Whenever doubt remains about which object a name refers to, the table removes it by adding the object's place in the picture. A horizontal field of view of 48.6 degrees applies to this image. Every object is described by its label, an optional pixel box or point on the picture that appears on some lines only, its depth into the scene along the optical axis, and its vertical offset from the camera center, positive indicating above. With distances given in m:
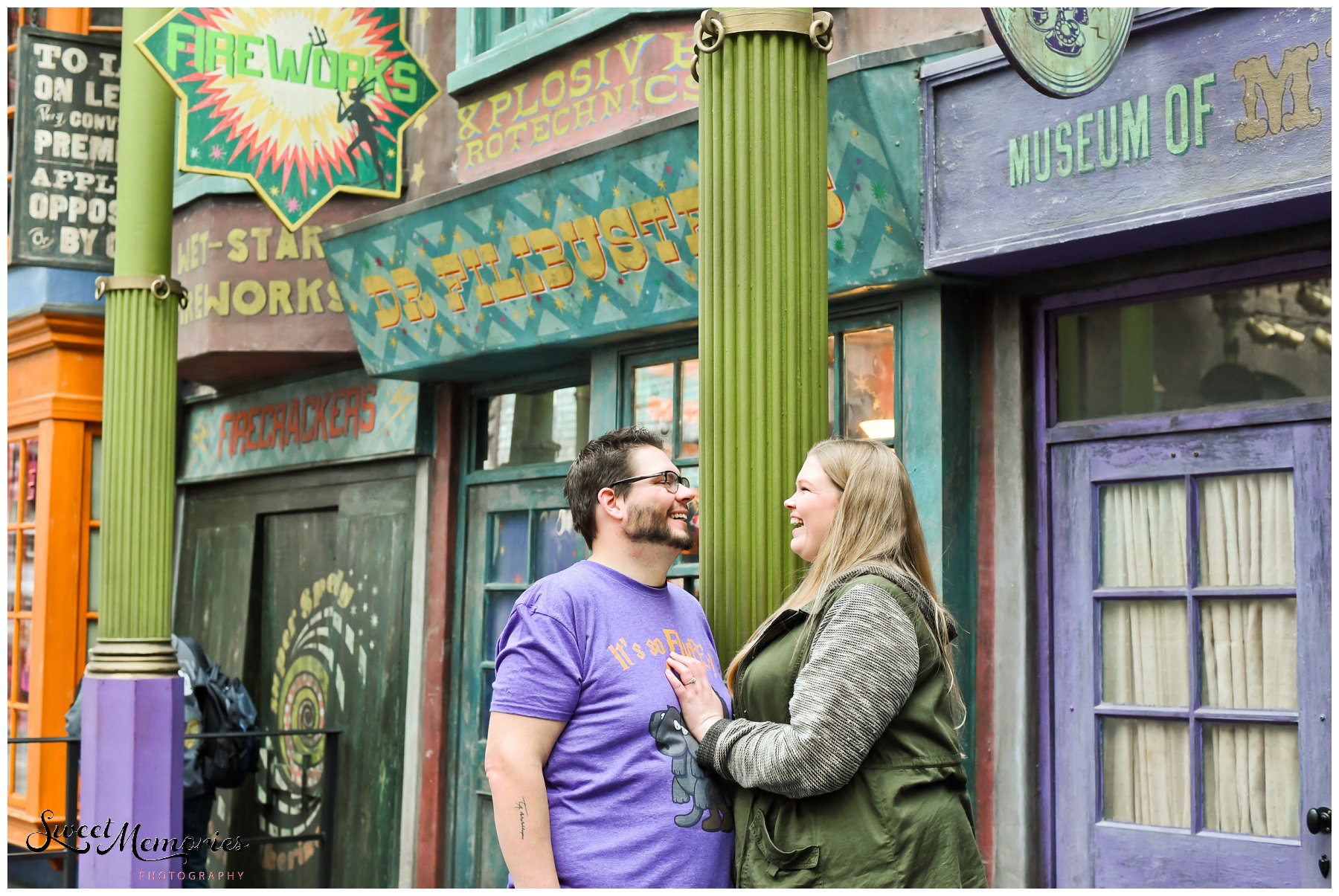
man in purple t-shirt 2.88 -0.33
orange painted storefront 9.77 +0.33
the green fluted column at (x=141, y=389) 6.99 +0.96
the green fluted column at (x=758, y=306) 3.36 +0.66
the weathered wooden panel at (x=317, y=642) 8.26 -0.32
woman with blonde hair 2.72 -0.24
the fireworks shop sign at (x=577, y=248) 5.24 +1.49
